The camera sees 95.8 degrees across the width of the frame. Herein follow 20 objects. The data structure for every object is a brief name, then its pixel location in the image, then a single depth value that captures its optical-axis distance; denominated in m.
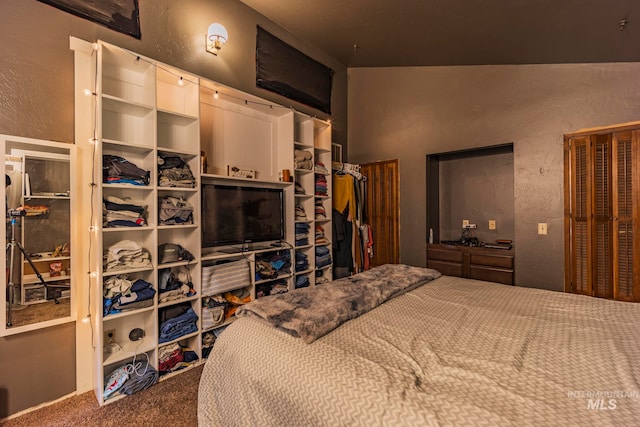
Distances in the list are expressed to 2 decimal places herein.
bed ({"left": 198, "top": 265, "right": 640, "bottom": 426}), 0.82
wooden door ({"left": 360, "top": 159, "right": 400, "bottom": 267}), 3.77
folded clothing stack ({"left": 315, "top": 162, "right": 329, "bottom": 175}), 3.39
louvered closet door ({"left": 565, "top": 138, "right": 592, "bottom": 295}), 2.50
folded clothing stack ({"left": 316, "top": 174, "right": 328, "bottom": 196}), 3.43
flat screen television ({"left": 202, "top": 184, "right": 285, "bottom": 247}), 2.47
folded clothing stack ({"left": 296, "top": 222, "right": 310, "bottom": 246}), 3.17
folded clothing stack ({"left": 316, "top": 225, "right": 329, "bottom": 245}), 3.45
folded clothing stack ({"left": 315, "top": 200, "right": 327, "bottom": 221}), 3.46
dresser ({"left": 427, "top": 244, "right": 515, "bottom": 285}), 2.96
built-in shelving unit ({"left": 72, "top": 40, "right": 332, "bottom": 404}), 1.98
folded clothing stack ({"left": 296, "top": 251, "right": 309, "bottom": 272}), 3.14
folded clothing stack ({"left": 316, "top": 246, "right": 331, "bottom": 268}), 3.40
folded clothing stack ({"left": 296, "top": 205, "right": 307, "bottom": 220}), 3.20
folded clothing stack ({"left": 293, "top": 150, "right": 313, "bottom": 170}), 3.15
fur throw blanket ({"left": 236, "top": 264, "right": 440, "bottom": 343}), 1.29
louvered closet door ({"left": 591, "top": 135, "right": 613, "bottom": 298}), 2.41
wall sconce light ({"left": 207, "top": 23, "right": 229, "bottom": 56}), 2.54
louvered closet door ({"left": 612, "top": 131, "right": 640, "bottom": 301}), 2.31
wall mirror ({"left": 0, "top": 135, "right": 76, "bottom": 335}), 1.75
